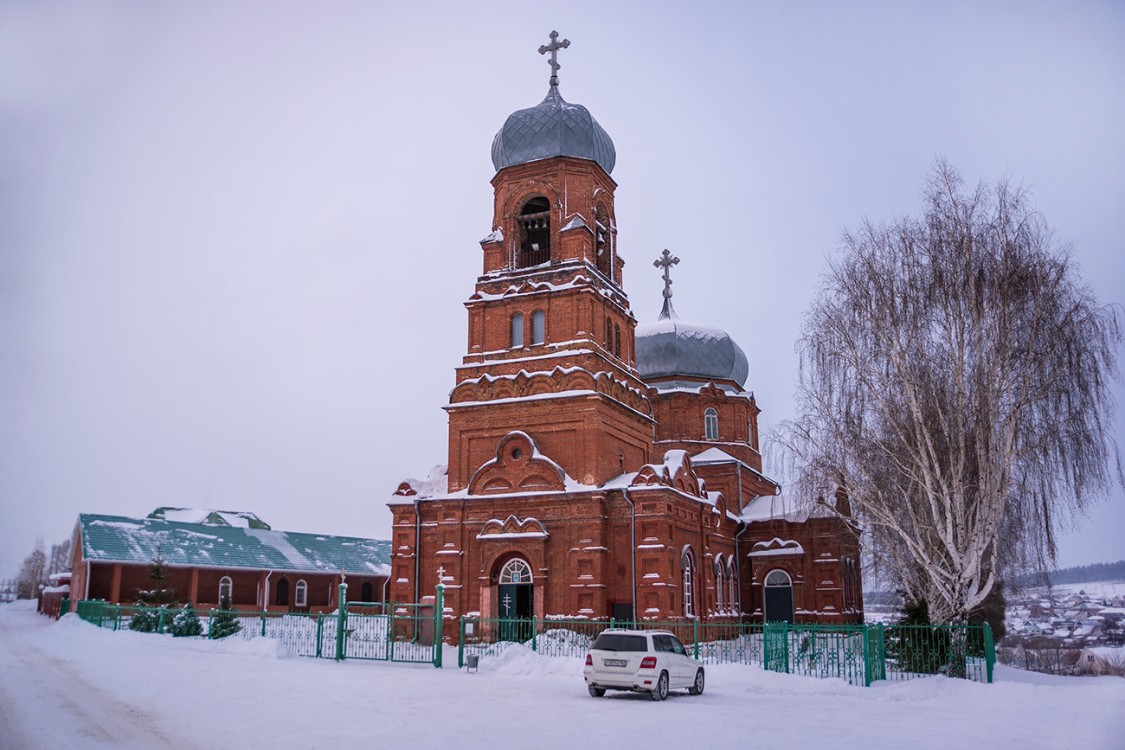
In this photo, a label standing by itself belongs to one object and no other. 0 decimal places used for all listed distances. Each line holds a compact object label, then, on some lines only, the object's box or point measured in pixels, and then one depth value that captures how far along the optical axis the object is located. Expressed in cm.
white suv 1569
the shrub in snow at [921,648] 1903
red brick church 2856
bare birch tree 1902
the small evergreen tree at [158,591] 4003
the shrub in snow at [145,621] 3097
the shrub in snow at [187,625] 2884
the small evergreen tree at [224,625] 2767
